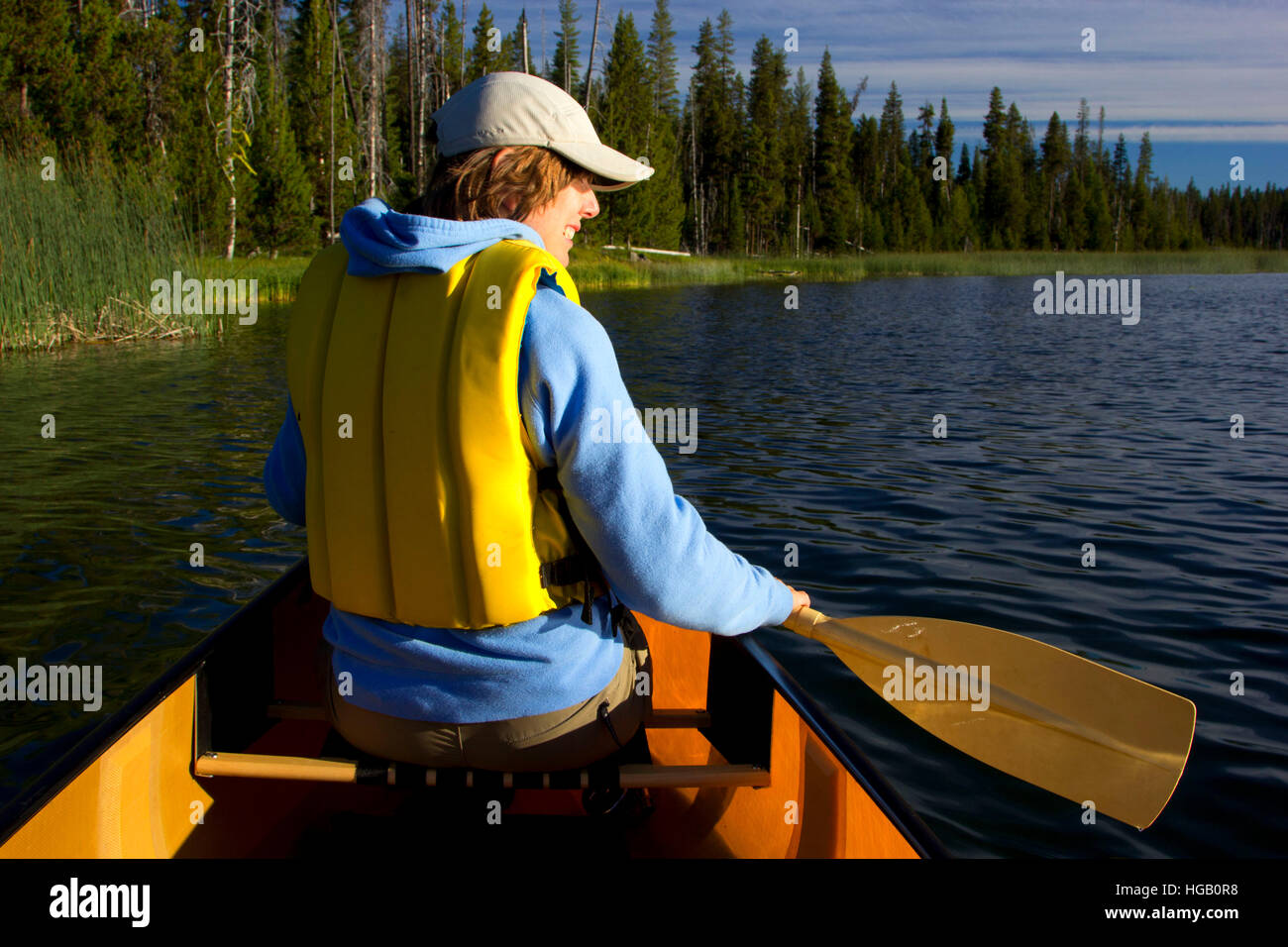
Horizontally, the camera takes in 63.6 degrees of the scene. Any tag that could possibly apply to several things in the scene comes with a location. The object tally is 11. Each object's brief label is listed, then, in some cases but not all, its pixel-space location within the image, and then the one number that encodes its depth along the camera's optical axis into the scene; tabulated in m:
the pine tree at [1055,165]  84.56
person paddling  1.72
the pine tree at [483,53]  46.91
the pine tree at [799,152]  67.56
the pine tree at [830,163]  69.06
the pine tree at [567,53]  57.66
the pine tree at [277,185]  28.34
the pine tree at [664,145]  52.94
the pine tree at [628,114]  47.78
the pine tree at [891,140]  83.39
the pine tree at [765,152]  63.91
